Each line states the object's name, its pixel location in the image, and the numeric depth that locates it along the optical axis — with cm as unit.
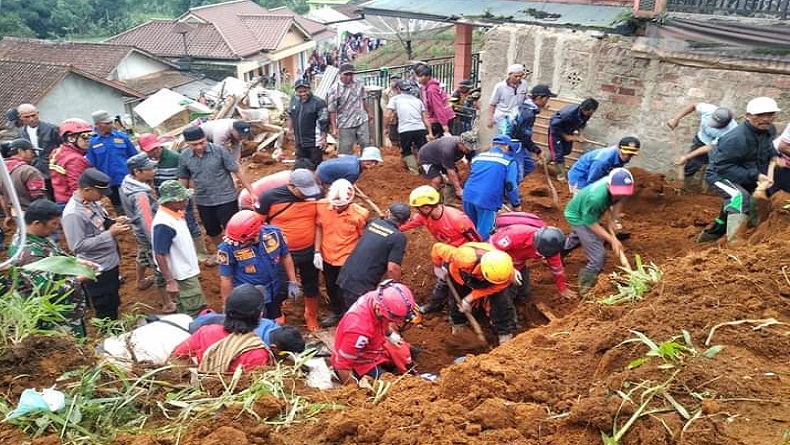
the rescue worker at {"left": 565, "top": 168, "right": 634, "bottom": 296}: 468
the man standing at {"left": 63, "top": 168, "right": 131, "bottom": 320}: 457
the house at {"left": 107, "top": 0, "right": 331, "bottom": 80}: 3638
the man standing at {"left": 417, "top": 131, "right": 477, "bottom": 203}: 631
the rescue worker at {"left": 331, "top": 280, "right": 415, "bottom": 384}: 360
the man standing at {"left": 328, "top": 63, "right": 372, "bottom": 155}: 793
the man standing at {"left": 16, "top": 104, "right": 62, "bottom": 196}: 700
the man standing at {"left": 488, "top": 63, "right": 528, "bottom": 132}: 738
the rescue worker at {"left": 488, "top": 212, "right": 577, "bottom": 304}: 449
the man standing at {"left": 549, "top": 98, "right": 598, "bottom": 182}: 673
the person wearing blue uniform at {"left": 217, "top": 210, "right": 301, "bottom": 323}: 434
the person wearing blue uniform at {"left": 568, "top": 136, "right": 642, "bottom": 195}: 534
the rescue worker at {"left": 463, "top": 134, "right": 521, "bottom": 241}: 558
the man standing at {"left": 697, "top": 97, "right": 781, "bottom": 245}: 480
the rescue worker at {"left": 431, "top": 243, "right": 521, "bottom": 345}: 428
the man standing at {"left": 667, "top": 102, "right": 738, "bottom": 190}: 610
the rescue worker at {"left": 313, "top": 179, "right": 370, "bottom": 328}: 486
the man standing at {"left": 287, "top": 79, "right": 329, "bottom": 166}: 764
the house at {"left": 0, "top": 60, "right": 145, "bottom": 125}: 2456
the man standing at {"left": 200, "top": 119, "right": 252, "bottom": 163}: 665
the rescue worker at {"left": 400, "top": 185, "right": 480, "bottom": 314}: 484
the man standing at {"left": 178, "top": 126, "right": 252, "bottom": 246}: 576
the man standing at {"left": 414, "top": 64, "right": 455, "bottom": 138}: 827
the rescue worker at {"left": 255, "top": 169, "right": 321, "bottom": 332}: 495
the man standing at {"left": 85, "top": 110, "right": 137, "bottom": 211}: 614
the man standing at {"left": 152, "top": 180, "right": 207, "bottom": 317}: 458
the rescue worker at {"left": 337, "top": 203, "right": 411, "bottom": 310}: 464
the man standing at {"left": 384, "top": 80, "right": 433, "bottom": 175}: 796
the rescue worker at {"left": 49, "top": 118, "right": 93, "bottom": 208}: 600
